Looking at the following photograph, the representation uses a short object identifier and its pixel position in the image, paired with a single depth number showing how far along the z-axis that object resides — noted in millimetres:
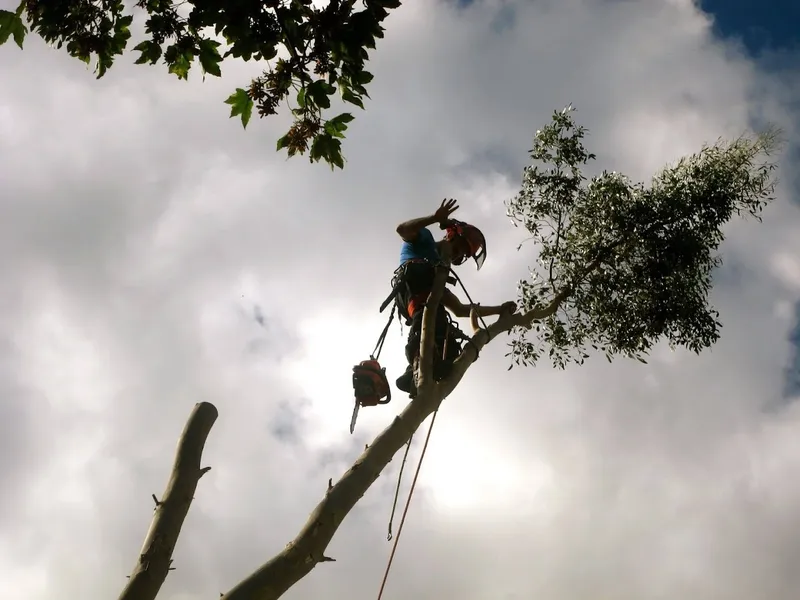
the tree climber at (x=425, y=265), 6066
